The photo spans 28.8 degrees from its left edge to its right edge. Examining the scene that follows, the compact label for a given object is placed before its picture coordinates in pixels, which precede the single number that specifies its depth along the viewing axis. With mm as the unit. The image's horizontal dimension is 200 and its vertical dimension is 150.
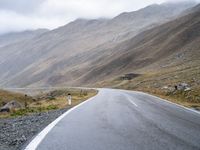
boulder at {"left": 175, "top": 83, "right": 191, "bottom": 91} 41919
